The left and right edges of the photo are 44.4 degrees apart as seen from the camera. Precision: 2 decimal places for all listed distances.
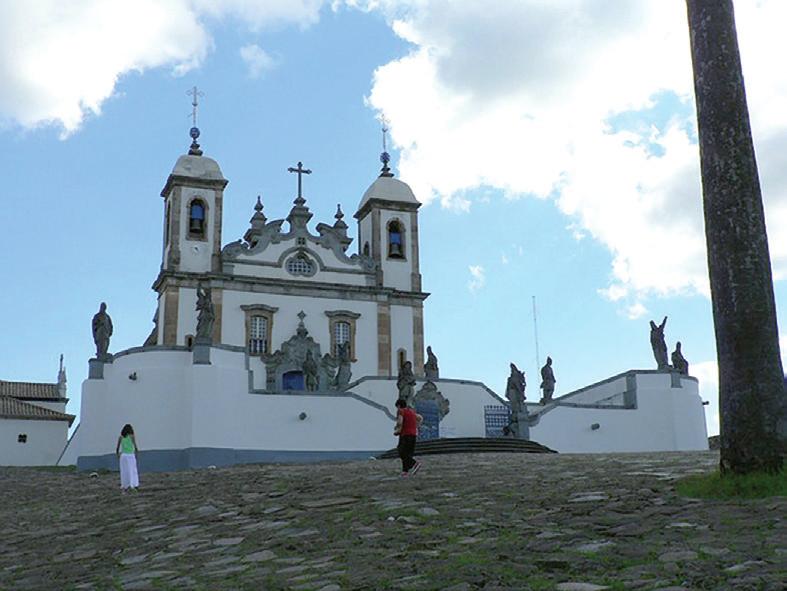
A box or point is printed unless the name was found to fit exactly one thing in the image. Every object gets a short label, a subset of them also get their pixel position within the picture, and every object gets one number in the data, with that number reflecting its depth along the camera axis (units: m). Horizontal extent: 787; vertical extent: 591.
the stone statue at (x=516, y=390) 30.45
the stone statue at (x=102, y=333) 27.70
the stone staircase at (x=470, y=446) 26.03
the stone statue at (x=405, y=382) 27.97
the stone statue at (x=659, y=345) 32.06
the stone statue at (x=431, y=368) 33.36
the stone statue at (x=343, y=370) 34.88
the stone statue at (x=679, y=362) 32.72
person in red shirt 14.99
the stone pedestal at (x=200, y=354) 26.69
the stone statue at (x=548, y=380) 35.62
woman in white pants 16.41
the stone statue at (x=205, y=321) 26.97
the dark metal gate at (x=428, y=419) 31.48
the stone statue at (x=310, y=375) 30.78
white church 26.64
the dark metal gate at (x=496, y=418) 32.25
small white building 44.22
